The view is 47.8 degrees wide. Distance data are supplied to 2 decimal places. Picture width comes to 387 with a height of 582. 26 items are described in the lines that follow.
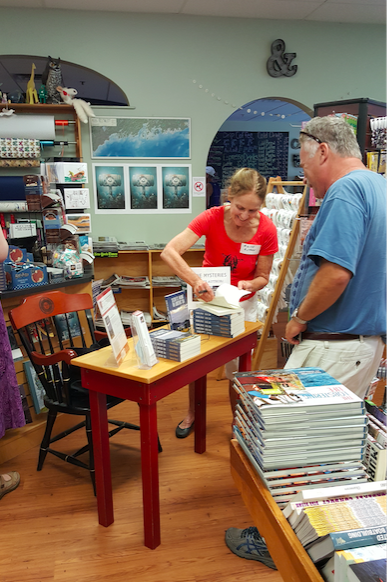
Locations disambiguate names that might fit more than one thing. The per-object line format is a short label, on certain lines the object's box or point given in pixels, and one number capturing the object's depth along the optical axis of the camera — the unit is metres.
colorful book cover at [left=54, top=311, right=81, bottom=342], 3.06
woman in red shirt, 2.61
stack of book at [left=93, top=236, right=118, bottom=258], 4.97
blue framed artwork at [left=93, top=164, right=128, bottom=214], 5.21
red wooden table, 1.93
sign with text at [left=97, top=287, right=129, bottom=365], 1.89
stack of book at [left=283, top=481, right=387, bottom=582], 0.76
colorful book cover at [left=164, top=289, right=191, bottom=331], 2.25
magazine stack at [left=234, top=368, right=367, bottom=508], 1.04
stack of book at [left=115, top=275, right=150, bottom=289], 5.13
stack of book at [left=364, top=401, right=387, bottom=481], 1.11
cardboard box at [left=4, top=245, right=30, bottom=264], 3.03
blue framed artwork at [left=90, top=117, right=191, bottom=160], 5.10
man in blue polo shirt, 1.55
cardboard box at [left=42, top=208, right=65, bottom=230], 3.42
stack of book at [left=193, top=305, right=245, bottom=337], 2.31
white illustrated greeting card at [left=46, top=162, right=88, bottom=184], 4.25
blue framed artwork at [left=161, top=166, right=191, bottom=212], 5.37
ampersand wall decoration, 5.31
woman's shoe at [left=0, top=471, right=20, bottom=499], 2.51
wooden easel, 3.57
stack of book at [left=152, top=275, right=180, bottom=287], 5.23
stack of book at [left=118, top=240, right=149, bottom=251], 5.11
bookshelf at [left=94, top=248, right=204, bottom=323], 5.37
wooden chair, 2.46
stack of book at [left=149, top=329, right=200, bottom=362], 2.02
